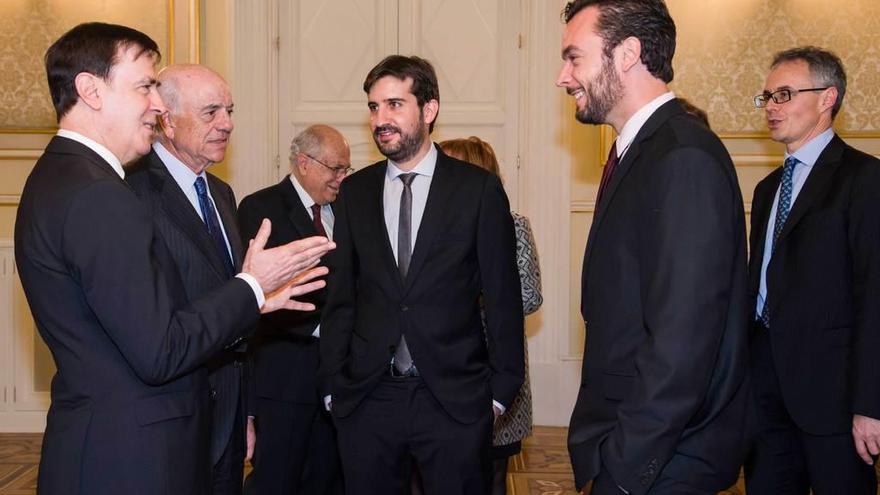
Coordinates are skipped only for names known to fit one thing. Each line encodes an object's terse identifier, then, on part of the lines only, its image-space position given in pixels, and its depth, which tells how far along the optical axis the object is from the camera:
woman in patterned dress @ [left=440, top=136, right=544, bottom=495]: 3.62
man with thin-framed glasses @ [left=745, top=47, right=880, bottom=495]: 2.92
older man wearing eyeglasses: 3.64
